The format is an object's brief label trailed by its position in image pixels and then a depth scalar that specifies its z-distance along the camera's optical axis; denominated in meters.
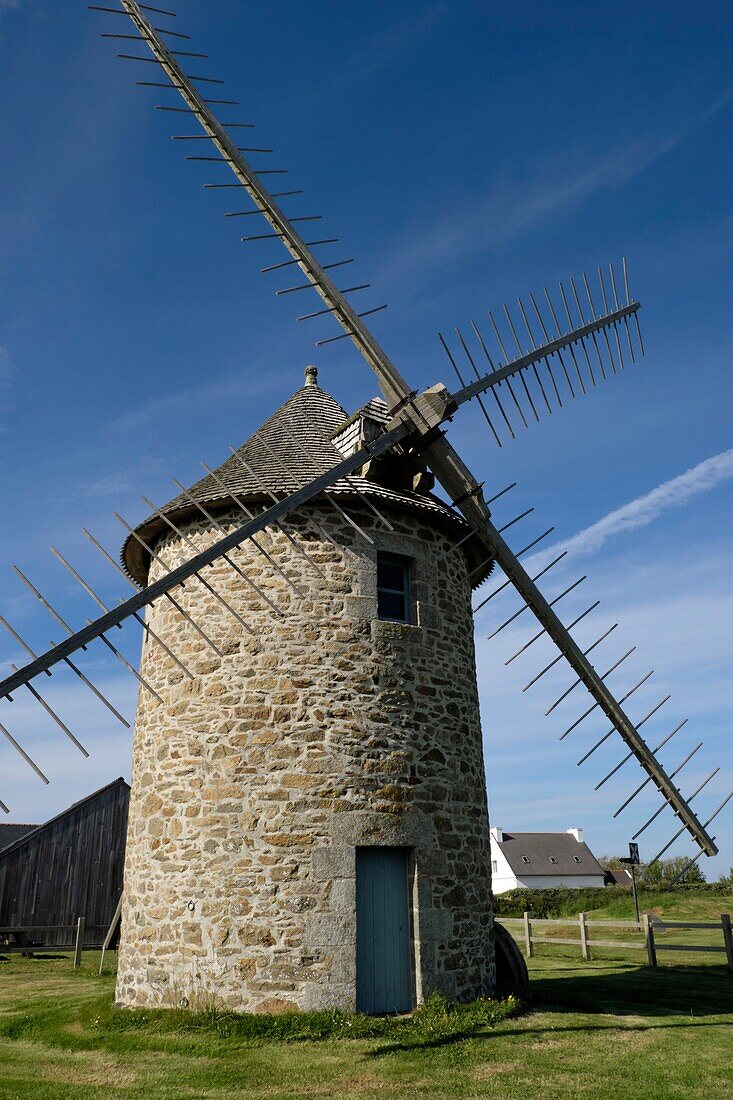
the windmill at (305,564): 8.88
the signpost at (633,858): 16.92
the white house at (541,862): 48.62
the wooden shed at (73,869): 20.20
